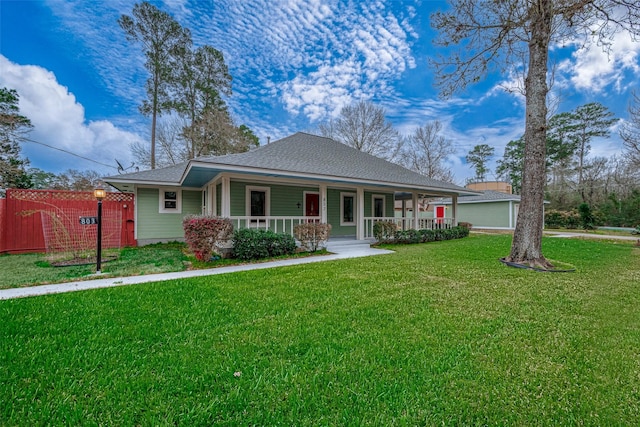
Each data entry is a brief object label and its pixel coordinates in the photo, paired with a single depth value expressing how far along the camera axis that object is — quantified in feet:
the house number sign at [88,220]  19.82
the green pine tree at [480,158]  113.42
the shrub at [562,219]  70.75
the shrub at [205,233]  22.08
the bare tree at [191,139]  62.03
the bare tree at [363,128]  75.05
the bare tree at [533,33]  21.24
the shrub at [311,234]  27.55
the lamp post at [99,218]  19.31
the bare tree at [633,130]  41.85
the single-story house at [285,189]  28.25
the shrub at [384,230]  34.50
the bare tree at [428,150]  84.94
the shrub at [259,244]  23.85
